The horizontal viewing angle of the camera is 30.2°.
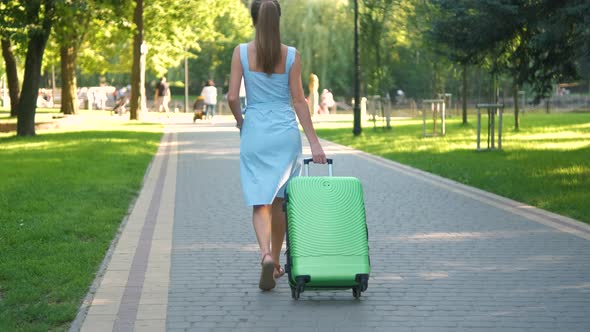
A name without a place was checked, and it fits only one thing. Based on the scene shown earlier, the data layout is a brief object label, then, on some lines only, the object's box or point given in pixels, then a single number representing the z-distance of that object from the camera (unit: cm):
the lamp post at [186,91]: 5954
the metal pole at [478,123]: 2101
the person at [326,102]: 5347
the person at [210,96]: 4162
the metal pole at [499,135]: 2146
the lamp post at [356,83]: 2903
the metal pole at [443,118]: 2743
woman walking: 680
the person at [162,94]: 4870
